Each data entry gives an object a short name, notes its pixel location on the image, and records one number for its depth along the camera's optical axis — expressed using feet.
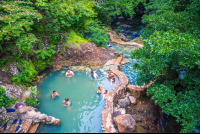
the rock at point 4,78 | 27.35
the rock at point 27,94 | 27.76
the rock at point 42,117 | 23.15
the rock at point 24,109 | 23.81
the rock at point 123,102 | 28.40
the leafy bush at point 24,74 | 28.71
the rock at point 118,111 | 25.61
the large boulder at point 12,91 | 25.72
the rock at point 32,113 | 23.38
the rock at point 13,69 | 29.01
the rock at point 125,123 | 22.07
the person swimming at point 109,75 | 35.43
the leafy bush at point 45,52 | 35.86
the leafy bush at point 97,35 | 47.65
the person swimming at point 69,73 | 35.48
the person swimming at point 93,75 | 35.21
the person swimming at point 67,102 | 27.30
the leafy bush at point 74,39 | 44.14
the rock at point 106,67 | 39.45
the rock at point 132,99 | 29.36
